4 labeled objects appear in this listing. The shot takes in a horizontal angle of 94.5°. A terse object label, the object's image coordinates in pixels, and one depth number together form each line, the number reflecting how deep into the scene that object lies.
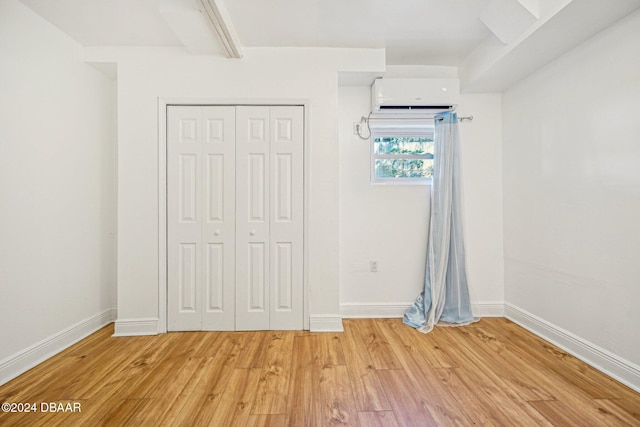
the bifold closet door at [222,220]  2.66
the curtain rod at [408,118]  3.03
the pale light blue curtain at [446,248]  2.82
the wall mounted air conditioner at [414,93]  2.82
